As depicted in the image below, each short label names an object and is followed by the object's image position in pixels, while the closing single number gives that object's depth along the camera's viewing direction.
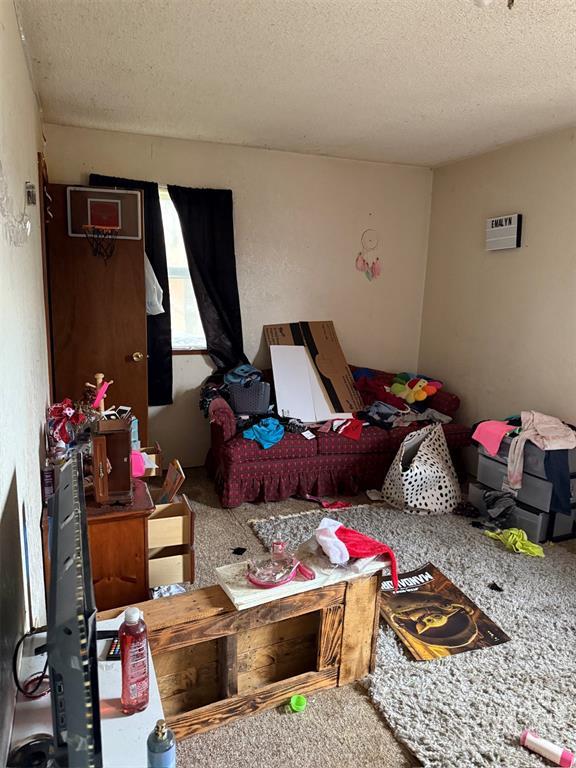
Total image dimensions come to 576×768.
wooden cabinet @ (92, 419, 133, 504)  1.87
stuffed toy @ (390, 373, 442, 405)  4.23
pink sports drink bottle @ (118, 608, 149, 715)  1.16
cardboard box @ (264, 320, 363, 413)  4.18
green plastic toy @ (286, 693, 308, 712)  1.86
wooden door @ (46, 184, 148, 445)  3.39
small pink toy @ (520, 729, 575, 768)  1.68
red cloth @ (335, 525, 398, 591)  1.89
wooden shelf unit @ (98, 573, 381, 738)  1.66
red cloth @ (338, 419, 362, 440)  3.76
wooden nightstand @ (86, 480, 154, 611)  1.84
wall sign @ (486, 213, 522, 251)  3.67
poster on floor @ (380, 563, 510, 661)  2.24
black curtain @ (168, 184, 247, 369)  3.92
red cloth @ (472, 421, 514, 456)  3.38
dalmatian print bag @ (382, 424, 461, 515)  3.45
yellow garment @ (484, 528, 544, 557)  3.00
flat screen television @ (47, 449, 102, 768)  0.76
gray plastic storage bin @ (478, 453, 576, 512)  3.12
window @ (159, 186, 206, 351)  3.95
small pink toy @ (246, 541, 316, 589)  1.74
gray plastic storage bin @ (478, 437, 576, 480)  3.12
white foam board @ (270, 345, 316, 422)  3.98
